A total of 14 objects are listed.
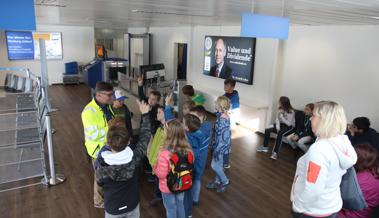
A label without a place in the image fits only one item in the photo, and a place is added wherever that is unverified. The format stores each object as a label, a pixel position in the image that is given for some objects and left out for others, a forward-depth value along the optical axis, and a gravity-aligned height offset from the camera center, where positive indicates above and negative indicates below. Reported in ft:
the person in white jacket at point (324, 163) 6.14 -2.34
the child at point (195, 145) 10.56 -3.57
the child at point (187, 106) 12.79 -2.63
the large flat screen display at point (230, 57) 23.58 -0.96
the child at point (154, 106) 13.71 -2.89
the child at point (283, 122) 17.94 -4.48
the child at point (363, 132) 14.01 -3.88
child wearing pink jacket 8.69 -3.01
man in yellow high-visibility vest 10.11 -2.63
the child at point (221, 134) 13.19 -3.89
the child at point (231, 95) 16.34 -2.71
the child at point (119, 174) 7.57 -3.39
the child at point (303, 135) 17.56 -5.17
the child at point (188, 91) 18.68 -2.88
